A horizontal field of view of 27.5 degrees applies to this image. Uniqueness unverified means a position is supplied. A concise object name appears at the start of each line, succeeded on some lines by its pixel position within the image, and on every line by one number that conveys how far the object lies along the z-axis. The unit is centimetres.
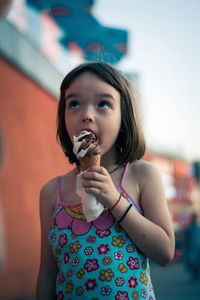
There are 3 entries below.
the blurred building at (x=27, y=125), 573
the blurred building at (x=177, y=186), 2748
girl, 133
